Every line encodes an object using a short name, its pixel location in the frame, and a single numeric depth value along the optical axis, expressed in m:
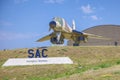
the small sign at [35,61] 29.12
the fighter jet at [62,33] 53.28
